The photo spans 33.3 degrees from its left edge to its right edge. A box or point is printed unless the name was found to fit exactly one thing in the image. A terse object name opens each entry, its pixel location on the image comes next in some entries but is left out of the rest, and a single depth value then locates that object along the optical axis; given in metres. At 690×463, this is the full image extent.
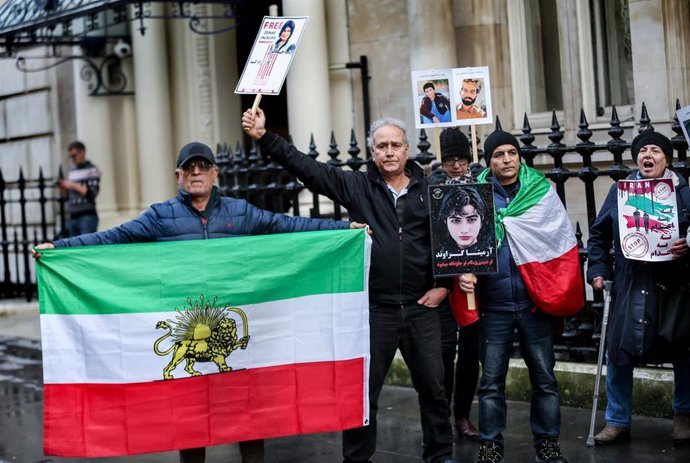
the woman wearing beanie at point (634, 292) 6.74
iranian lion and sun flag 6.32
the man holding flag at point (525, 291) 6.56
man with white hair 6.44
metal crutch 7.04
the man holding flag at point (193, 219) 6.38
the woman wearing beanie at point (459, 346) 7.36
